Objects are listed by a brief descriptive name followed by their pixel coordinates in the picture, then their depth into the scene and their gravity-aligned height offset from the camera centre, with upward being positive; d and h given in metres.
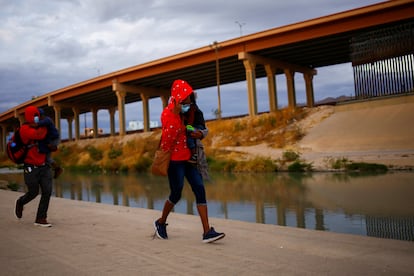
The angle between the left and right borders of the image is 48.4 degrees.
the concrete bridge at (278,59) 27.36 +7.88
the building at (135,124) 100.83 +8.92
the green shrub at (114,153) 35.20 +0.84
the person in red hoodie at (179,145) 5.34 +0.18
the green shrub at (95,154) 38.21 +0.96
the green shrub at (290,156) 21.69 -0.11
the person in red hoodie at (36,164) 6.81 +0.07
